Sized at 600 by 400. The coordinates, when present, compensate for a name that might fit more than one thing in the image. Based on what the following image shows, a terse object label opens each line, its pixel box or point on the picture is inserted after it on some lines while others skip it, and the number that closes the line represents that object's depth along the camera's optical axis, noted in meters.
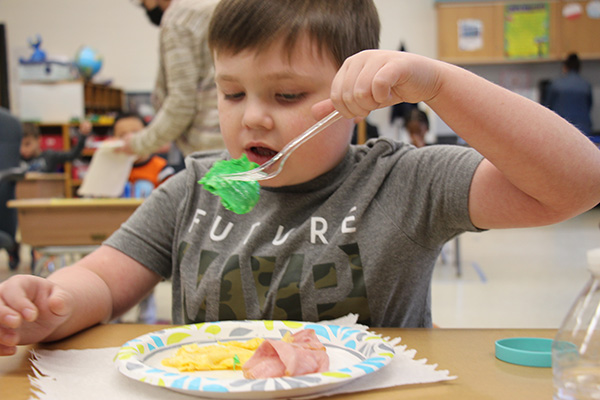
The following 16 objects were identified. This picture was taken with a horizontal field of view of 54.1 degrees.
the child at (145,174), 3.05
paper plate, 0.47
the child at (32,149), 5.41
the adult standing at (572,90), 6.27
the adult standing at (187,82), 1.93
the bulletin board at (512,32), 6.92
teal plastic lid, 0.58
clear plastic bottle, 0.45
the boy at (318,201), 0.66
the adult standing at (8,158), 3.00
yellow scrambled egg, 0.57
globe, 6.57
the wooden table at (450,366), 0.51
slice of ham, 0.52
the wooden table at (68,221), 2.41
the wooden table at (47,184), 4.48
